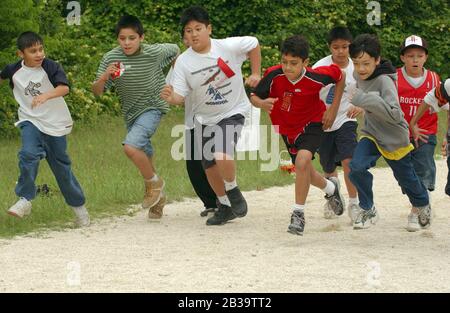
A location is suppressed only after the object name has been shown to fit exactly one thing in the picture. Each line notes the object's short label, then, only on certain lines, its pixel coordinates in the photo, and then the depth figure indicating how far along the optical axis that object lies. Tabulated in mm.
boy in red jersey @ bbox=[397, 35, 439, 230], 19406
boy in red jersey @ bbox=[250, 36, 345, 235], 17984
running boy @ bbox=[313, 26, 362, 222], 19344
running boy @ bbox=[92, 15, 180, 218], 19219
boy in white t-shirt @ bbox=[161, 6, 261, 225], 18766
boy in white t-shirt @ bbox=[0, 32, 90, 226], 18109
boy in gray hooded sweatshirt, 17484
